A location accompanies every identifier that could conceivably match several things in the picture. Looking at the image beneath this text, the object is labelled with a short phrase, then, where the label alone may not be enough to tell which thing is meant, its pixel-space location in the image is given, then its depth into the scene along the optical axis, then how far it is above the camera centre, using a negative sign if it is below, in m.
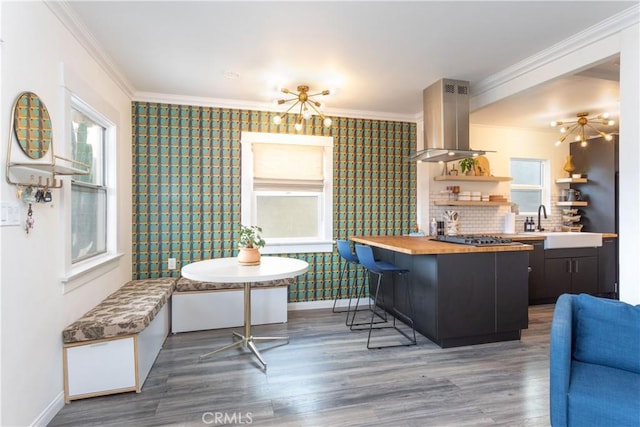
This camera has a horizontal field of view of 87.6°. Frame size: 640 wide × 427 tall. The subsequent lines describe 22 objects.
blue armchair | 1.55 -0.80
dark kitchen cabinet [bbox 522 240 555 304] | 4.43 -0.79
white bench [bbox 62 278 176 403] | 2.22 -0.96
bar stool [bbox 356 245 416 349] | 3.15 -0.52
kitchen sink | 4.48 -0.36
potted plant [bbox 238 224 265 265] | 3.00 -0.32
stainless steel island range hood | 3.46 +1.00
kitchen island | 2.99 -0.72
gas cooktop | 3.15 -0.27
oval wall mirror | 1.78 +0.50
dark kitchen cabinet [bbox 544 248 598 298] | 4.50 -0.78
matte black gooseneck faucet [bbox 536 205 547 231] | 5.18 -0.01
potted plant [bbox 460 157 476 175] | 4.73 +0.69
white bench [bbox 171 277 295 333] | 3.52 -0.99
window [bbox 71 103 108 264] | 2.60 +0.20
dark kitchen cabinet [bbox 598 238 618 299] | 4.72 -0.78
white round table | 2.51 -0.47
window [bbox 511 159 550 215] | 5.35 +0.49
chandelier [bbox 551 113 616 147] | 4.49 +1.31
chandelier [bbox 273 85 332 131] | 3.48 +1.29
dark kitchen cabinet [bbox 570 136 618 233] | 5.01 +0.47
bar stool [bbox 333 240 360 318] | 3.71 -0.42
